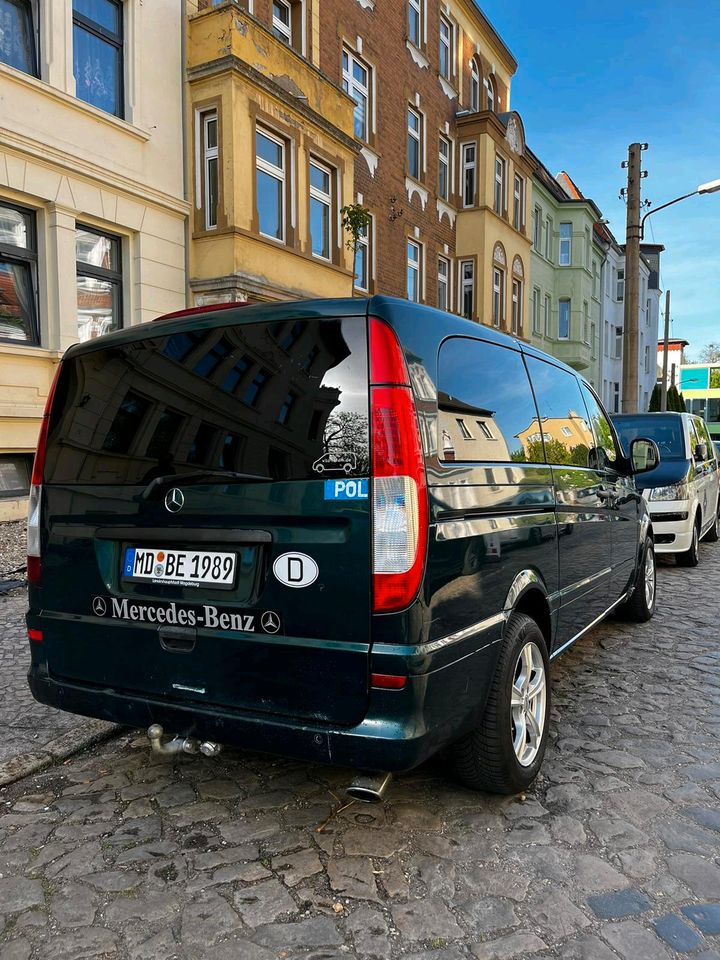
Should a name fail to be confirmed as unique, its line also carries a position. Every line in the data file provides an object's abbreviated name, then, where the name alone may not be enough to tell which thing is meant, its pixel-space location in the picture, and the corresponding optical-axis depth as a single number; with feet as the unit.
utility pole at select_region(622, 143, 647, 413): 50.08
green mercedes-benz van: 7.85
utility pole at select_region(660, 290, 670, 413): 108.17
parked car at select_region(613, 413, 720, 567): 27.81
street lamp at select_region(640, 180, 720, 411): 53.88
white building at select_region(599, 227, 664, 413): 131.13
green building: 98.32
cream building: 30.55
